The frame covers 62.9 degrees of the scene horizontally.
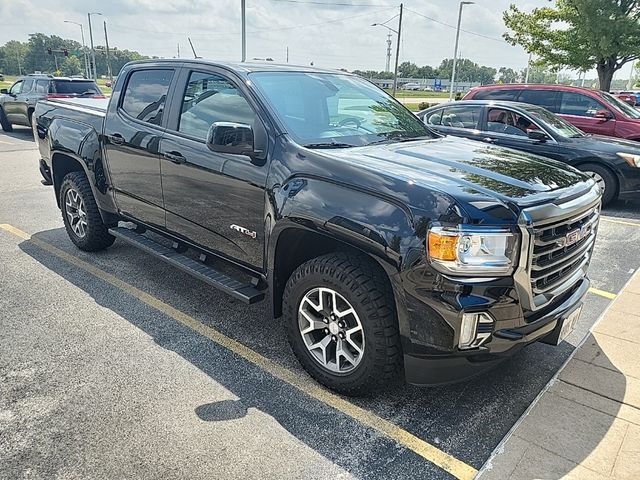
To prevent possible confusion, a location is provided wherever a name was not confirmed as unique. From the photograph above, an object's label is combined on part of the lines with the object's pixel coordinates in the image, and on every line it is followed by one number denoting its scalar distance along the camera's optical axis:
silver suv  14.81
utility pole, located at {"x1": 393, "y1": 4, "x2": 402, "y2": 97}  37.25
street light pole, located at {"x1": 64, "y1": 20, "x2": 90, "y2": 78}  67.16
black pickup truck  2.58
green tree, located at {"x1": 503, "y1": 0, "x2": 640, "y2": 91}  18.19
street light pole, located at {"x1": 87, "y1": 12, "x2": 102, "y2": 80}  56.45
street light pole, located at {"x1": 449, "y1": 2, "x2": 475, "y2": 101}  36.88
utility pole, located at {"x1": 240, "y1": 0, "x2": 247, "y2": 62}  23.16
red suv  9.79
